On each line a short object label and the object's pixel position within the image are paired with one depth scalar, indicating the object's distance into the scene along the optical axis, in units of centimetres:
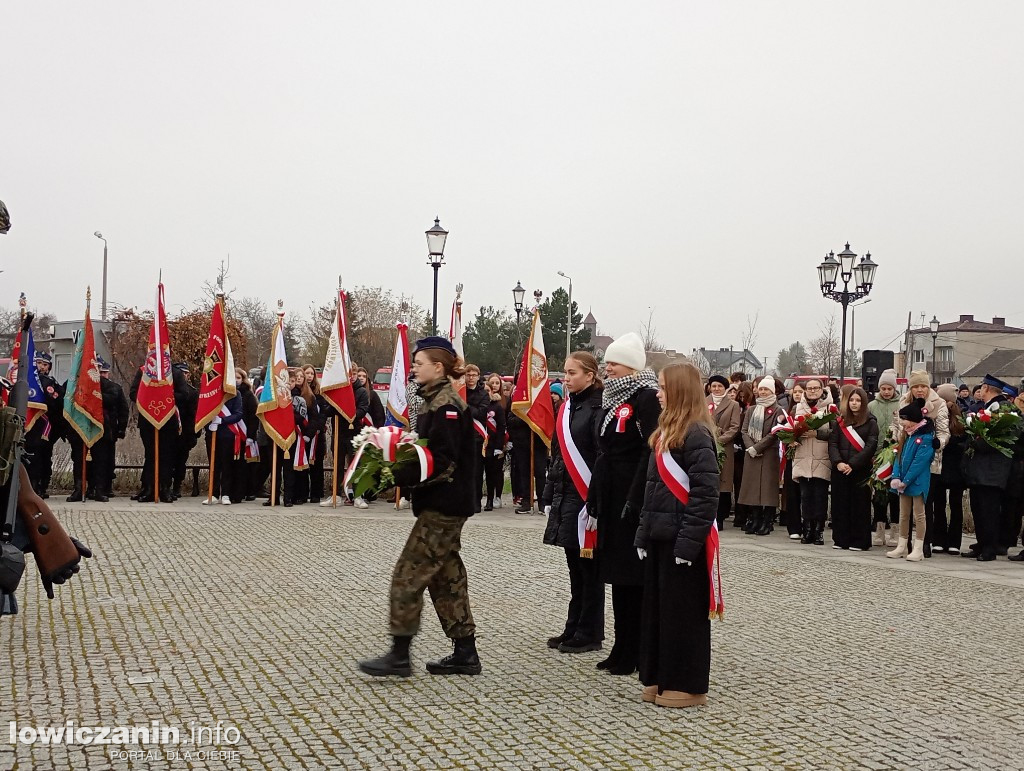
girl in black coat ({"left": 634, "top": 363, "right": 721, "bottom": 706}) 621
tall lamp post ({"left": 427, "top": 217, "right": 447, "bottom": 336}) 2102
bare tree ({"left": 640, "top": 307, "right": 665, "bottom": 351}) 5328
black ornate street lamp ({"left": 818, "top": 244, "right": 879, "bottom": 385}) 2309
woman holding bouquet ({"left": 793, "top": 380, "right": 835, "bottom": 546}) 1384
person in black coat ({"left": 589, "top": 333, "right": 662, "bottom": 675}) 709
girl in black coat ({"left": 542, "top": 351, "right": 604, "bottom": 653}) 762
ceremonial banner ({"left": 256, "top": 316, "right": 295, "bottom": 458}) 1686
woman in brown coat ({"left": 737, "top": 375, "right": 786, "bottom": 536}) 1472
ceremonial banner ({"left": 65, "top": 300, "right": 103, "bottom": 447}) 1662
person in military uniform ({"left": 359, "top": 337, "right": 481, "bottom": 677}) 671
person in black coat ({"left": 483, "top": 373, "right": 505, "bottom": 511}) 1750
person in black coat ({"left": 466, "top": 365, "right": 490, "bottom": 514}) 1669
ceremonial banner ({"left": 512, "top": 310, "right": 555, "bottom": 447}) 1688
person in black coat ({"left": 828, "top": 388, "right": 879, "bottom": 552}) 1368
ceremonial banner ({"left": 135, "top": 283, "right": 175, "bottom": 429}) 1705
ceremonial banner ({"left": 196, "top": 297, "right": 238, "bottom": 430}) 1705
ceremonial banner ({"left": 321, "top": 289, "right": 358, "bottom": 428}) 1745
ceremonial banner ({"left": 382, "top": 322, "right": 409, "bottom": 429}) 1739
